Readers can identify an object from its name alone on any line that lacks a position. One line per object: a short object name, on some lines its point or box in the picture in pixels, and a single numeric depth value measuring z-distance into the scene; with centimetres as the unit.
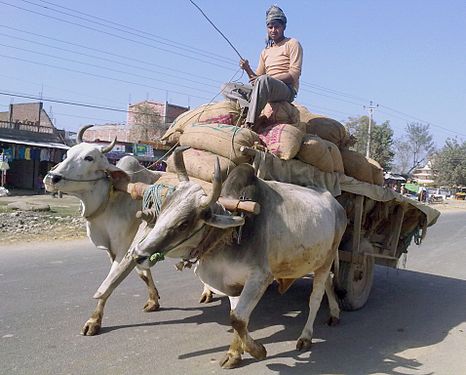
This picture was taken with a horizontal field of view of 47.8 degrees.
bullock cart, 530
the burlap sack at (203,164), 448
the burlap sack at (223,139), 461
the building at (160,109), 3849
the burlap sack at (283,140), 493
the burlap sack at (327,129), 603
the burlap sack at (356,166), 625
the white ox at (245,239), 364
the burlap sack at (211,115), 530
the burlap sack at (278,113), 531
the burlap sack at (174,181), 418
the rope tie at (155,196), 392
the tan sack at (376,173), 648
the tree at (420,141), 6531
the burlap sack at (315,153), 524
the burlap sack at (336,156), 562
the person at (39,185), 2467
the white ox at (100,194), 490
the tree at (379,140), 4554
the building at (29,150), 2298
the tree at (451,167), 5903
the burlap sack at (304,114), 616
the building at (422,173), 8391
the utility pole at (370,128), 3899
